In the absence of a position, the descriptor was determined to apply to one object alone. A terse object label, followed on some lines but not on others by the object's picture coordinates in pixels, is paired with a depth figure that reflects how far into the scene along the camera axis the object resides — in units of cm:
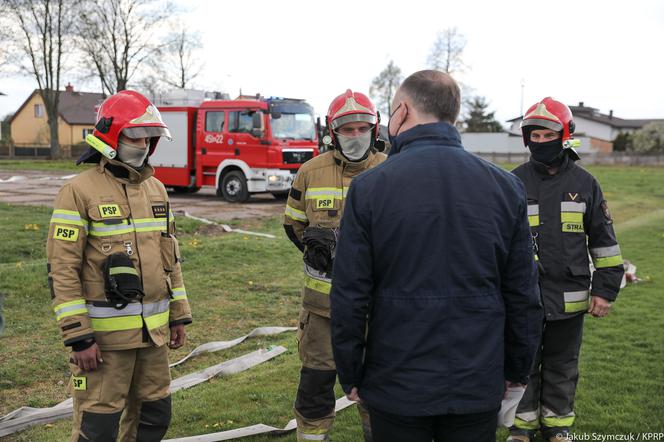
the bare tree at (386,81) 6900
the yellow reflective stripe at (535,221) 429
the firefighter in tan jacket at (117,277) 328
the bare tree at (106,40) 4425
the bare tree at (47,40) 4338
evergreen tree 7434
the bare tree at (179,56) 4716
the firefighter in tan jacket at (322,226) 403
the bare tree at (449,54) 5845
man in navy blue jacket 237
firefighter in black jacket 422
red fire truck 1909
